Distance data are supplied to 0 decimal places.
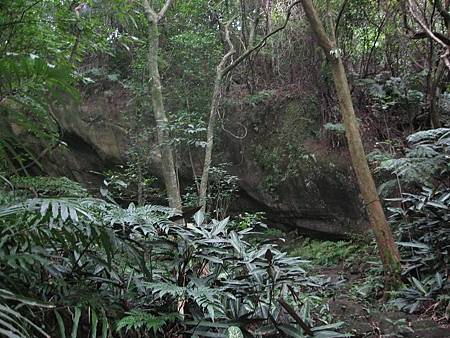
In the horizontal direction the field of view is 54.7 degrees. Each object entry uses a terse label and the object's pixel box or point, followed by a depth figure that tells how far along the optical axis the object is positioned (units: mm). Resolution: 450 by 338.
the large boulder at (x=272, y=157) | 6488
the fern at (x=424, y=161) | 4000
